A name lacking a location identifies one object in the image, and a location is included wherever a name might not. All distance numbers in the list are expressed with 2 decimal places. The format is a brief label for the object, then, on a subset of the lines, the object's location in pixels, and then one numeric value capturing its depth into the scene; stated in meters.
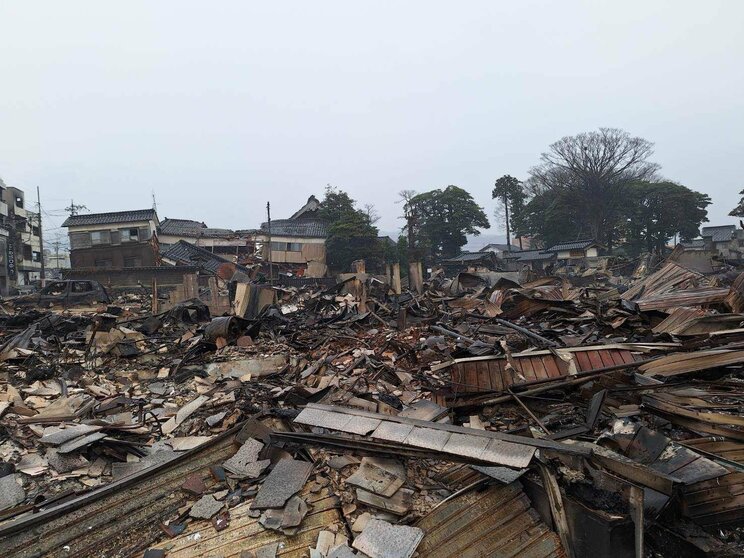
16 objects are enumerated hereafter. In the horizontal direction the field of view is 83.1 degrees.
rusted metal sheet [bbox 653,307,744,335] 5.74
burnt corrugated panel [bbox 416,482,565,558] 2.69
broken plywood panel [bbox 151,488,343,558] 3.00
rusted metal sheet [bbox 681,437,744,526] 2.79
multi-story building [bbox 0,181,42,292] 29.98
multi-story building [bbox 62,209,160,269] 28.59
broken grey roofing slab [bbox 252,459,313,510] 3.31
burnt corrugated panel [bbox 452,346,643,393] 4.73
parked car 16.52
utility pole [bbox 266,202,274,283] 24.45
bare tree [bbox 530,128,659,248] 35.34
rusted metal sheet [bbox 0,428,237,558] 3.10
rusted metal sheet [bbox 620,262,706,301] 9.76
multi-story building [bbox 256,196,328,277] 31.81
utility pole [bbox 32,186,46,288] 34.16
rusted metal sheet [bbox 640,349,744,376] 4.34
